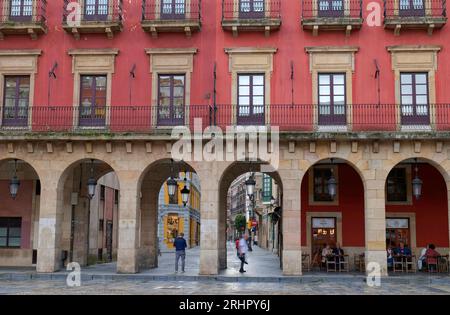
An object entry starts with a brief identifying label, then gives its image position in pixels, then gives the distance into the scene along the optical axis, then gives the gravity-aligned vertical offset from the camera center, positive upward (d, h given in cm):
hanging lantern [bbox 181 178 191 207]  2442 +133
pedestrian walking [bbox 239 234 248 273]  2327 -88
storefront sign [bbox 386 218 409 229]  2498 +22
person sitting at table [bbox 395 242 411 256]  2392 -88
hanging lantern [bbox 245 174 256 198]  2262 +158
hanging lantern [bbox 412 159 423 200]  2177 +148
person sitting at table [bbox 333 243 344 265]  2372 -98
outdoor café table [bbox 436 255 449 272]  2367 -133
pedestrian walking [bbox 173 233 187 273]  2319 -80
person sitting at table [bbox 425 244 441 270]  2334 -108
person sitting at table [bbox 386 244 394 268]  2352 -108
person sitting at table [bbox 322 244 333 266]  2375 -98
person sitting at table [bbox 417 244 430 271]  2378 -120
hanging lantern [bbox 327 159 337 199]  2231 +153
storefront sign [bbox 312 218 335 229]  2523 +20
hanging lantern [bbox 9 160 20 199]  2261 +149
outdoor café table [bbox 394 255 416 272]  2359 -124
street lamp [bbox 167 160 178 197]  2244 +149
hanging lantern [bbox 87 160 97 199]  2269 +150
